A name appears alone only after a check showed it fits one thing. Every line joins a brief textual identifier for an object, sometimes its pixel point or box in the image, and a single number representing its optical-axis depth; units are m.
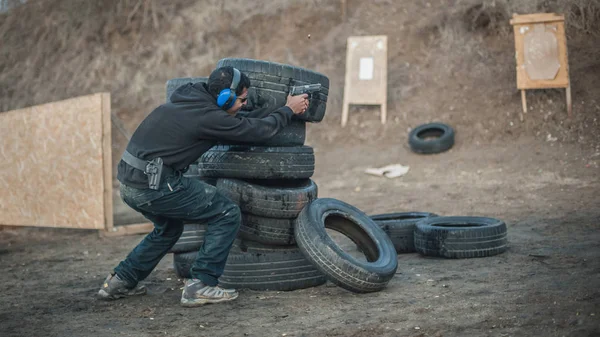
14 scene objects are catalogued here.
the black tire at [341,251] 5.03
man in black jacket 4.93
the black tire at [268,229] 5.57
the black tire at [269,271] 5.51
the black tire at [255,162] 5.61
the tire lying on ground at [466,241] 6.24
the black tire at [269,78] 5.77
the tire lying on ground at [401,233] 6.91
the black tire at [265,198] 5.53
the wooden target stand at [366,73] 14.82
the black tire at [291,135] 5.80
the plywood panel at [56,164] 8.57
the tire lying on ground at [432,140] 12.73
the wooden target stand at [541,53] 12.61
